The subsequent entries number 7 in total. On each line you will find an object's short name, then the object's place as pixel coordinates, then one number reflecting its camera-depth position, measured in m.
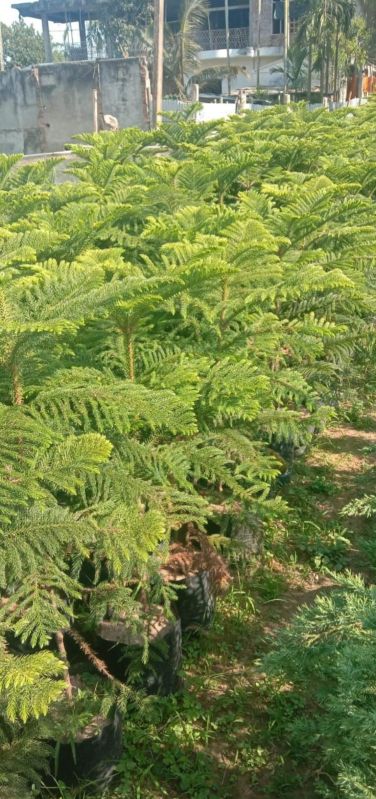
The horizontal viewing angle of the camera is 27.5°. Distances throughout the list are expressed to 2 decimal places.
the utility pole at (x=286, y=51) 29.95
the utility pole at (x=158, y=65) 13.61
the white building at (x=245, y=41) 38.78
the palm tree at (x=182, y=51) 31.09
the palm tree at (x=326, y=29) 27.52
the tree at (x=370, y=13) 33.59
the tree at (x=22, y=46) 57.38
